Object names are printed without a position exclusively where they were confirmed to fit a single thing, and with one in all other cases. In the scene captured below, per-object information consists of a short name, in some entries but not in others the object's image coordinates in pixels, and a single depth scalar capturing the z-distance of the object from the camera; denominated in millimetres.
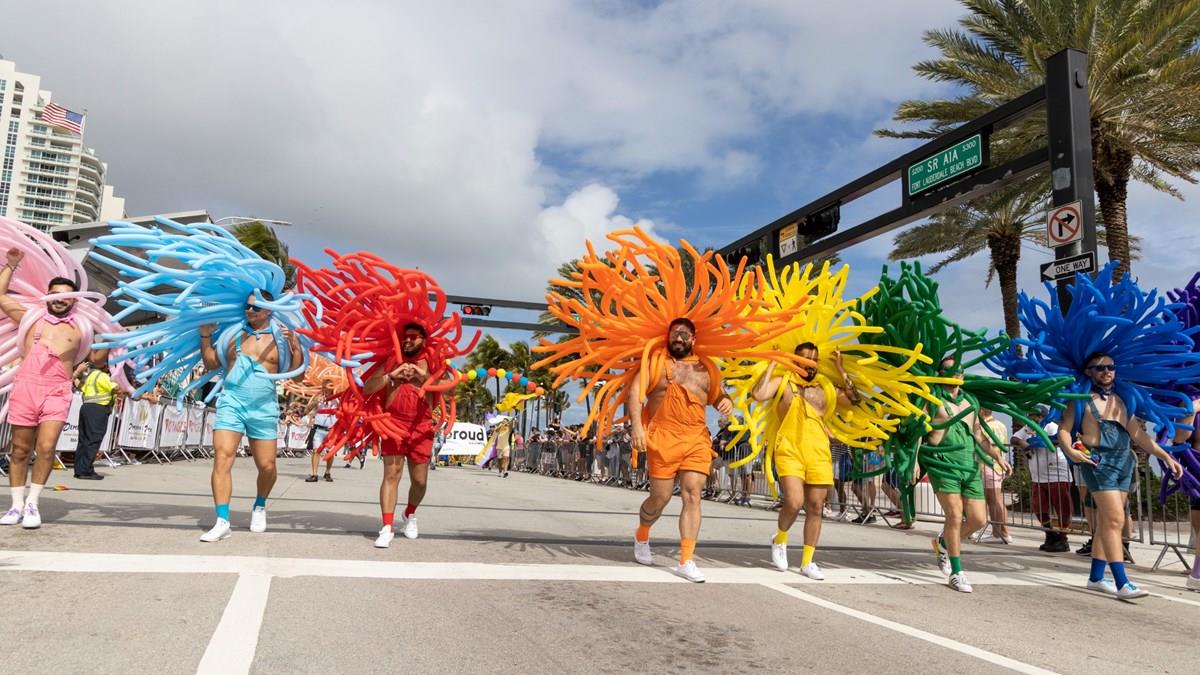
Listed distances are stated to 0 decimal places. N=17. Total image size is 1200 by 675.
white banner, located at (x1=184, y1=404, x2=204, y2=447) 19828
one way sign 8383
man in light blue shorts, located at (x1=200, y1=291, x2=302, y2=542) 5797
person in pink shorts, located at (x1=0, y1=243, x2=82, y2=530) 5816
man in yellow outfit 5977
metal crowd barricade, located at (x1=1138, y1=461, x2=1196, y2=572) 7984
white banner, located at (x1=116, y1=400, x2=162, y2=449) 15398
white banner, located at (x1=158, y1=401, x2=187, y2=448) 17484
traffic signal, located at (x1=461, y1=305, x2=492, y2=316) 26453
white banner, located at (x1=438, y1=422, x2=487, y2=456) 31156
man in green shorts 6023
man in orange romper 5656
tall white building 144250
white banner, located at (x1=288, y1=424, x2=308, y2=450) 30772
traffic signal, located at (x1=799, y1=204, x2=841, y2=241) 13773
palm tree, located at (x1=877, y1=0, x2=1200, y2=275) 14906
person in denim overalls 5934
